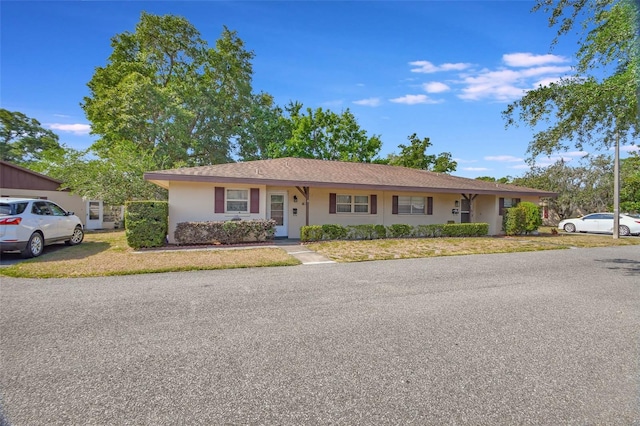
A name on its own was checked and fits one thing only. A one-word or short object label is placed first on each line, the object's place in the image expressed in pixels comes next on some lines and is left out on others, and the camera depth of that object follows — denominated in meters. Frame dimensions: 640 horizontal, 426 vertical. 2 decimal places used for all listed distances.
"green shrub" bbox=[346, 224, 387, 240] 13.50
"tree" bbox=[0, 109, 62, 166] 34.38
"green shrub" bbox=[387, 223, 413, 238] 14.45
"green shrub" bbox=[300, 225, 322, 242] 12.52
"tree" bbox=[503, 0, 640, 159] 5.92
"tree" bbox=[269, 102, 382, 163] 28.53
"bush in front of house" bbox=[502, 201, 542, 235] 16.30
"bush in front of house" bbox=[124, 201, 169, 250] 10.32
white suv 8.20
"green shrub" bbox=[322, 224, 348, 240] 13.00
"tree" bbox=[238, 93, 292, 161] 26.72
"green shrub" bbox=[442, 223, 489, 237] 15.25
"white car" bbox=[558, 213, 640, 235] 17.62
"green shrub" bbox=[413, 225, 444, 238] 14.92
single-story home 12.55
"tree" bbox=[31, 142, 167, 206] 17.41
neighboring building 17.73
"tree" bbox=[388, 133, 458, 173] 33.09
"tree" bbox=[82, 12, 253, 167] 22.84
